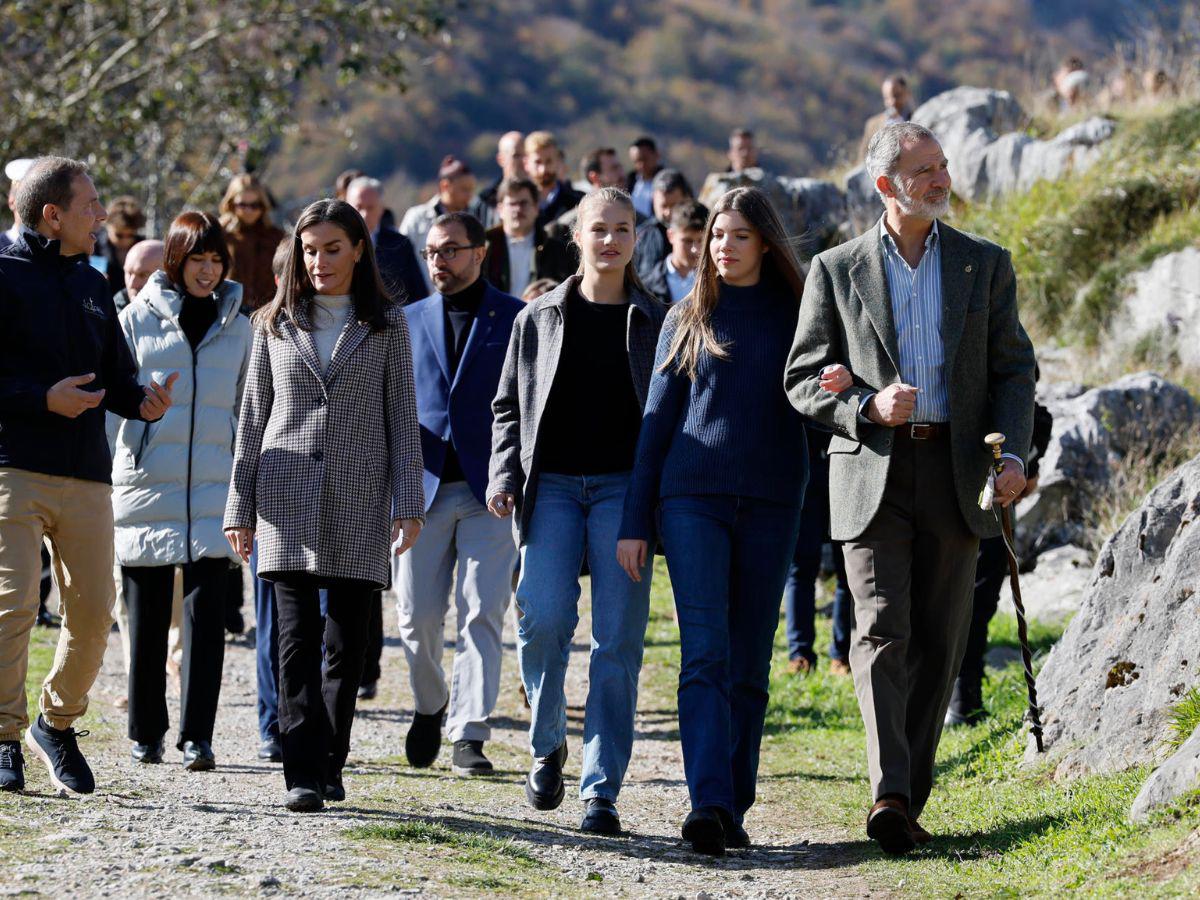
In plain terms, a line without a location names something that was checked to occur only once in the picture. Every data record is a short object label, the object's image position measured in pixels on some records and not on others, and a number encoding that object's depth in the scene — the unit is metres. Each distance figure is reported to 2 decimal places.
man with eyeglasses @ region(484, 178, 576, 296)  21.56
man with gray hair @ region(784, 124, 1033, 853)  11.76
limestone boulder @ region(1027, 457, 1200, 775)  12.37
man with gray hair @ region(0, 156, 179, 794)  12.27
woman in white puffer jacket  14.57
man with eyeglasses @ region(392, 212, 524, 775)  15.02
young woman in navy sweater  12.17
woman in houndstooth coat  12.30
